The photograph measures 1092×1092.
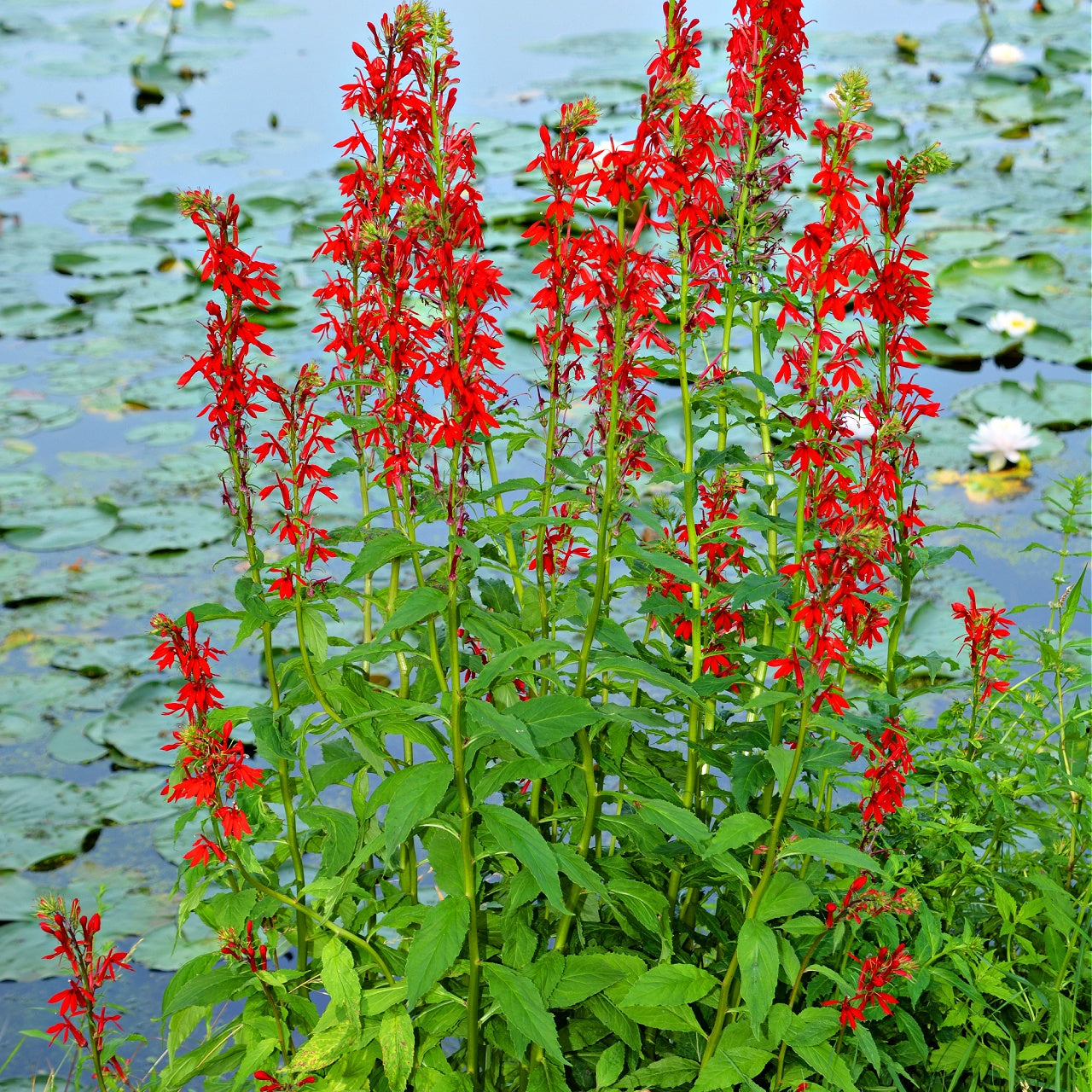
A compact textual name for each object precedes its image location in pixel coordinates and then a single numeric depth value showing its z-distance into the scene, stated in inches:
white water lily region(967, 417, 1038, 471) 155.3
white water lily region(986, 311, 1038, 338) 184.1
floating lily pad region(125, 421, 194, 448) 161.9
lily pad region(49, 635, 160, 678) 123.0
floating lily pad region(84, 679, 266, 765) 113.7
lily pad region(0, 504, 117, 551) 141.4
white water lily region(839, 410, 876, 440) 157.4
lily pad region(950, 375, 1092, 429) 164.2
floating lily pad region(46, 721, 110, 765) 112.6
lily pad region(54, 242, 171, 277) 207.9
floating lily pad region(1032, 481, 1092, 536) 142.8
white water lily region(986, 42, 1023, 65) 302.7
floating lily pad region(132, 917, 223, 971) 94.8
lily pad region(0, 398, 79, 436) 163.5
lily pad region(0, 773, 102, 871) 102.7
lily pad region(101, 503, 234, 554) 140.1
